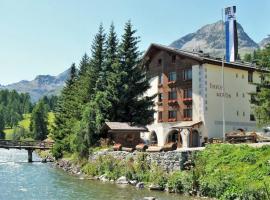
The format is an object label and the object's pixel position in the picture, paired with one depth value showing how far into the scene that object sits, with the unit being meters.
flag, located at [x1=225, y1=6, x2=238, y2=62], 40.47
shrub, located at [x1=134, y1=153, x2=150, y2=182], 31.20
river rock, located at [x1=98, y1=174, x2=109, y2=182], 34.71
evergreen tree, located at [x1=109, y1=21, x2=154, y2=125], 49.41
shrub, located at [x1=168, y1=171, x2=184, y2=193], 27.05
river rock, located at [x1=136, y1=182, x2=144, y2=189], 29.77
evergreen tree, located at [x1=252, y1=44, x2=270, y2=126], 33.84
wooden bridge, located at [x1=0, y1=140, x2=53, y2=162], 66.71
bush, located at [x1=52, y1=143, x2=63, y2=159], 58.75
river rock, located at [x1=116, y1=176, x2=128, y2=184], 32.25
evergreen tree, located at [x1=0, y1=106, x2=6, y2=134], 160.70
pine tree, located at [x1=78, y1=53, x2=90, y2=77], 65.94
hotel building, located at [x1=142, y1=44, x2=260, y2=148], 52.31
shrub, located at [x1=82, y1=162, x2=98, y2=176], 38.22
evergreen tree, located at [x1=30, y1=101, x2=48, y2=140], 139.38
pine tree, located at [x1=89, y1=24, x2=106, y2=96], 55.62
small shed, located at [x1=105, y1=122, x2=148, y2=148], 43.47
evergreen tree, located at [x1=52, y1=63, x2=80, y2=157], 55.16
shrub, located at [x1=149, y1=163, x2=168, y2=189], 28.77
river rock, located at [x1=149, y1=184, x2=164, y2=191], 28.44
